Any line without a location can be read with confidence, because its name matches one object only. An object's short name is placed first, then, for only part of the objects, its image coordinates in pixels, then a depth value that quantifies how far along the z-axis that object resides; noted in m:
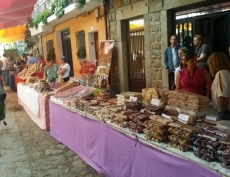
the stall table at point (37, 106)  5.34
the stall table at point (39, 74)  8.84
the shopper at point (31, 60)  11.68
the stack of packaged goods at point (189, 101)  2.45
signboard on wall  7.63
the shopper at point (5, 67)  13.78
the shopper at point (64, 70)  6.54
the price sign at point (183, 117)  2.27
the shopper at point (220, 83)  2.58
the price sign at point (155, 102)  2.79
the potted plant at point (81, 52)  10.19
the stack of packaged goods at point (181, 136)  1.97
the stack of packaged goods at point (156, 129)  2.19
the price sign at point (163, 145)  2.09
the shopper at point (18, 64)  13.61
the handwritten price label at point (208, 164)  1.68
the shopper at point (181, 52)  4.75
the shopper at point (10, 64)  14.04
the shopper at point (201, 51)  4.97
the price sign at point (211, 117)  2.31
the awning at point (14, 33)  19.45
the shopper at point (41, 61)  9.60
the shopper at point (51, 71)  6.48
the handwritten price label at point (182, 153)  1.90
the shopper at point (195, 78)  3.06
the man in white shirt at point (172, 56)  5.52
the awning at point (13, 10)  8.98
